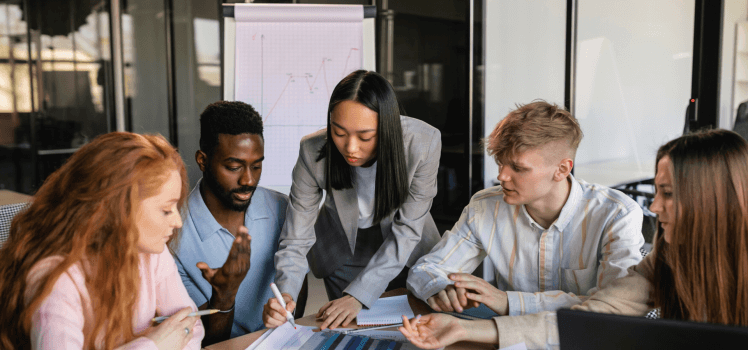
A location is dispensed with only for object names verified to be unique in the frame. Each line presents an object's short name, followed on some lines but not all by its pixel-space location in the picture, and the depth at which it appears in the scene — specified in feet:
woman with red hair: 3.66
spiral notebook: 4.83
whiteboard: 9.38
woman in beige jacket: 3.59
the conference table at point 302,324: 4.27
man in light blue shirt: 6.08
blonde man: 5.03
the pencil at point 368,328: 4.59
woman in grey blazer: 5.34
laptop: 1.84
